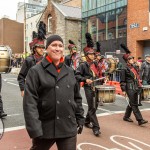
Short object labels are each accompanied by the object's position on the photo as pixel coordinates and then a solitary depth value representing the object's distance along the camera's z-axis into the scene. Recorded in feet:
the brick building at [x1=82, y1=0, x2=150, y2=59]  72.40
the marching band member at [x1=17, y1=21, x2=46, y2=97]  21.61
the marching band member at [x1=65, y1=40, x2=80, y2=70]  31.94
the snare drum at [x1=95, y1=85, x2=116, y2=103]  21.52
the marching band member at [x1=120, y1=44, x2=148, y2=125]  25.77
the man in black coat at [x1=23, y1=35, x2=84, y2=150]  11.06
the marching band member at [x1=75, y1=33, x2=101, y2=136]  21.88
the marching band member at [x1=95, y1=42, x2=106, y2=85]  22.87
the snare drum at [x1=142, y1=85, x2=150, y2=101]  25.21
